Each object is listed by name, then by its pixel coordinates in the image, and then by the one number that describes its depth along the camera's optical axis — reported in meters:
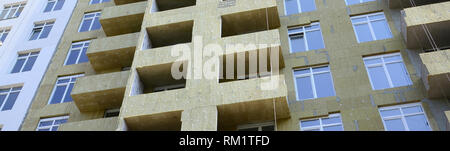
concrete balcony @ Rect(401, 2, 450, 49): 17.53
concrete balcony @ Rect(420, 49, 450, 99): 15.79
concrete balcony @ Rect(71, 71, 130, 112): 20.36
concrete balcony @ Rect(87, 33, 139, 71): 22.12
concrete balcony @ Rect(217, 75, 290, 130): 16.81
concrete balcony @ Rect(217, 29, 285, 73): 18.83
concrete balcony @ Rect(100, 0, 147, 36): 24.02
